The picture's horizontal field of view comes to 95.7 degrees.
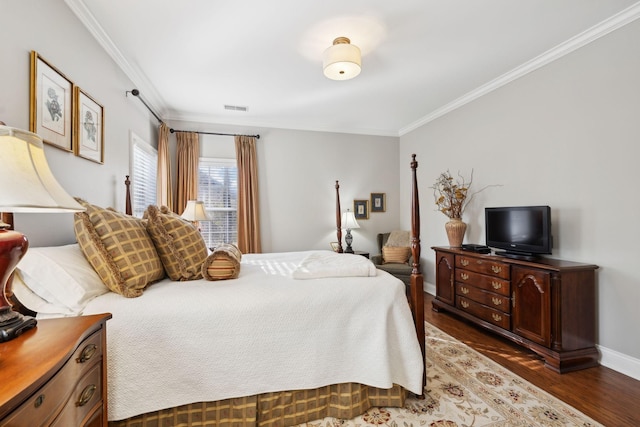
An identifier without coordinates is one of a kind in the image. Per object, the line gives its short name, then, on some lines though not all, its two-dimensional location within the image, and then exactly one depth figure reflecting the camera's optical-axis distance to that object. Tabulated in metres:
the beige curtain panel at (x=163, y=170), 3.88
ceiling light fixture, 2.37
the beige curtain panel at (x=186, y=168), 4.19
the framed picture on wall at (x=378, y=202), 5.11
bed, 1.38
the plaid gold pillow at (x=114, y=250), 1.51
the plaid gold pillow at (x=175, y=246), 1.84
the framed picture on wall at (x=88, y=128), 2.05
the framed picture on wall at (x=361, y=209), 5.01
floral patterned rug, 1.70
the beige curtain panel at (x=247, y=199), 4.40
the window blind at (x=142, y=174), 3.12
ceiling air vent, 3.99
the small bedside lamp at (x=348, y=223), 4.59
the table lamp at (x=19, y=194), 0.81
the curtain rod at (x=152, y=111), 2.86
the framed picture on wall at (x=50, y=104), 1.63
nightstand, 0.66
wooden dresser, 2.29
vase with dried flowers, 3.58
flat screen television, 2.58
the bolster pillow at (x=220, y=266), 1.83
